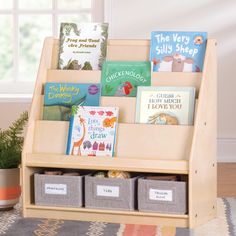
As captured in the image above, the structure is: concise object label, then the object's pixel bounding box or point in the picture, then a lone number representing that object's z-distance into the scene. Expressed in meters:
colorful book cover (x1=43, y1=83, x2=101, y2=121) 3.15
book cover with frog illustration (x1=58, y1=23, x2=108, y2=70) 3.22
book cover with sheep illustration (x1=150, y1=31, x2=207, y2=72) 3.08
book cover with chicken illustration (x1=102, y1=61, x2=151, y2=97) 3.10
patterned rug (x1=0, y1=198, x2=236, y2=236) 2.84
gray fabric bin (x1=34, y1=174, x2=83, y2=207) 3.05
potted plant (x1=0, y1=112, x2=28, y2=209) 3.19
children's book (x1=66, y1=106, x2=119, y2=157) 3.04
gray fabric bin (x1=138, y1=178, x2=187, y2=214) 2.90
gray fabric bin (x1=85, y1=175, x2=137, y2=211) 2.97
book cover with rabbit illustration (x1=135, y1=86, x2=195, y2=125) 3.00
